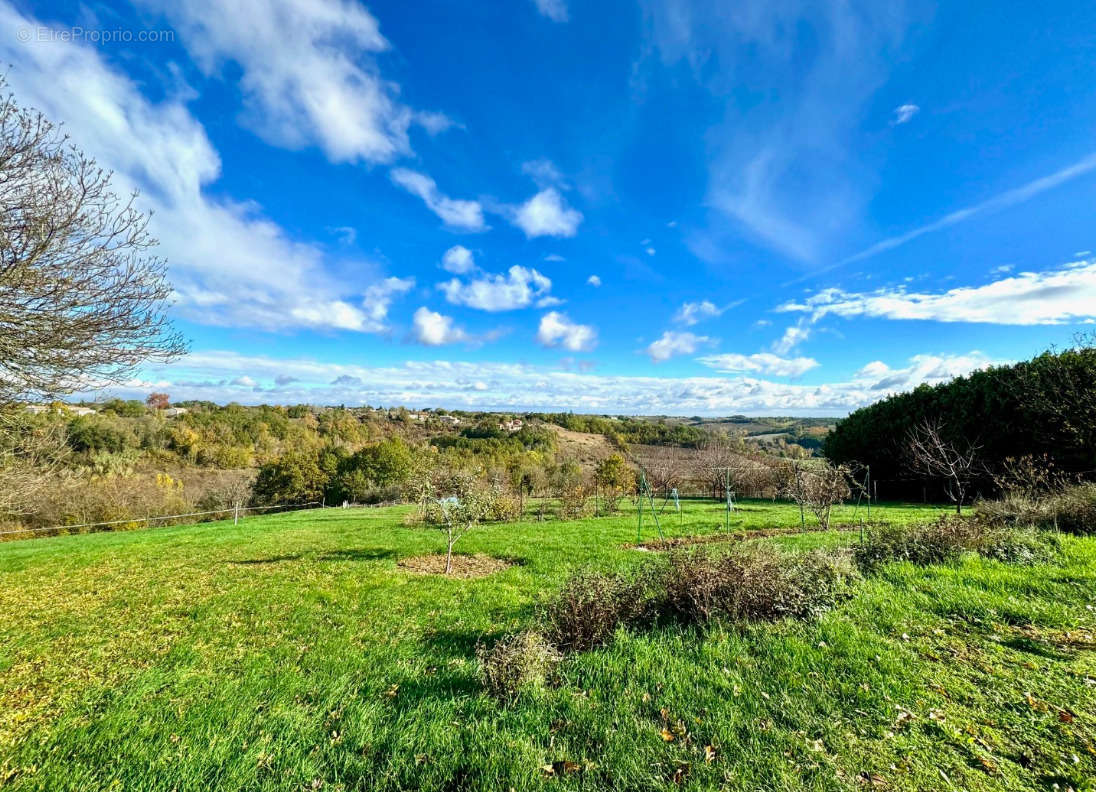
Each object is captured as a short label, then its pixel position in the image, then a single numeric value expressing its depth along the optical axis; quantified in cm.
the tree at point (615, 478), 2679
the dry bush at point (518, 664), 404
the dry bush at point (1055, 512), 880
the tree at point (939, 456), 1648
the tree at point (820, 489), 1270
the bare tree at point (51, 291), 480
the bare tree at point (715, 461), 2668
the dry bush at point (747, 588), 520
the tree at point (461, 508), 1042
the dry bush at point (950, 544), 712
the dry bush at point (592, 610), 492
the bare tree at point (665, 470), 2755
